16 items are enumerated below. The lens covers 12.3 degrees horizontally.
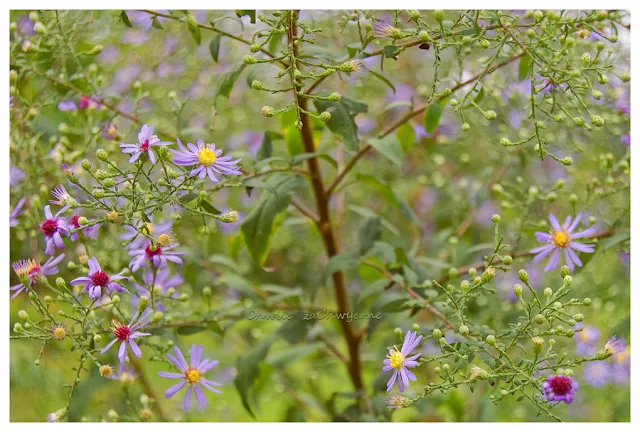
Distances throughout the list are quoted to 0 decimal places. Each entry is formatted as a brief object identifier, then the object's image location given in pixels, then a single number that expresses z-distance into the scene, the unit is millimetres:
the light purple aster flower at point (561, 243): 1043
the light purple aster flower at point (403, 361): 1013
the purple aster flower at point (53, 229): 1030
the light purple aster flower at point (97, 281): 1018
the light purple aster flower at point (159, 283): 1038
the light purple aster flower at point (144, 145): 1007
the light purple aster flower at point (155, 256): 1028
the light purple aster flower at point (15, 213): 1061
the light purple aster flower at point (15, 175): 1080
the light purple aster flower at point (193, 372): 1041
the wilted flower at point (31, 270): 1027
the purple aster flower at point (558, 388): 1013
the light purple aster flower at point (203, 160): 1010
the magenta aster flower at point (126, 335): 1020
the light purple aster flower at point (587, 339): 1163
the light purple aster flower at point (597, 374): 1161
